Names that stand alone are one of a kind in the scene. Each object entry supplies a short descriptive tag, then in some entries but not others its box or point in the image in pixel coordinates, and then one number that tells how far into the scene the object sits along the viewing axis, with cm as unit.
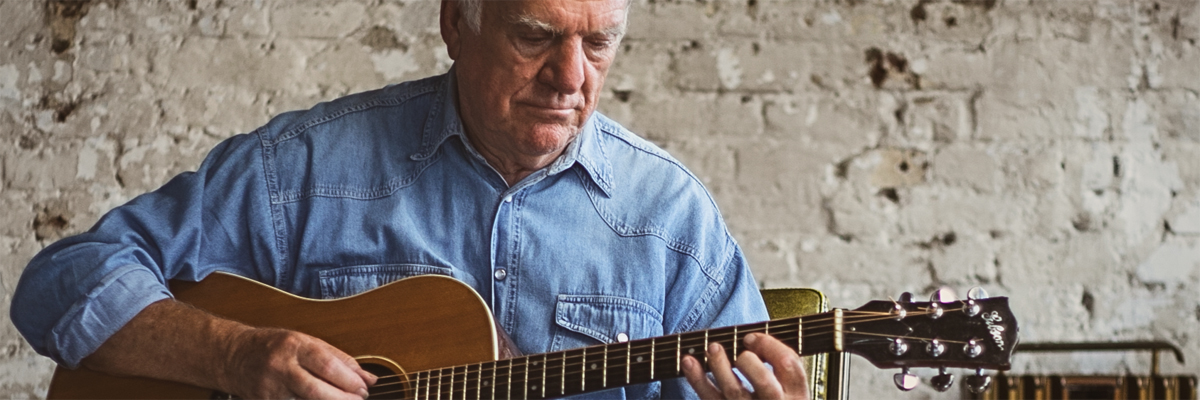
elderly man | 187
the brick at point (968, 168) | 326
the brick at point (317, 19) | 329
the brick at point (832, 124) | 326
